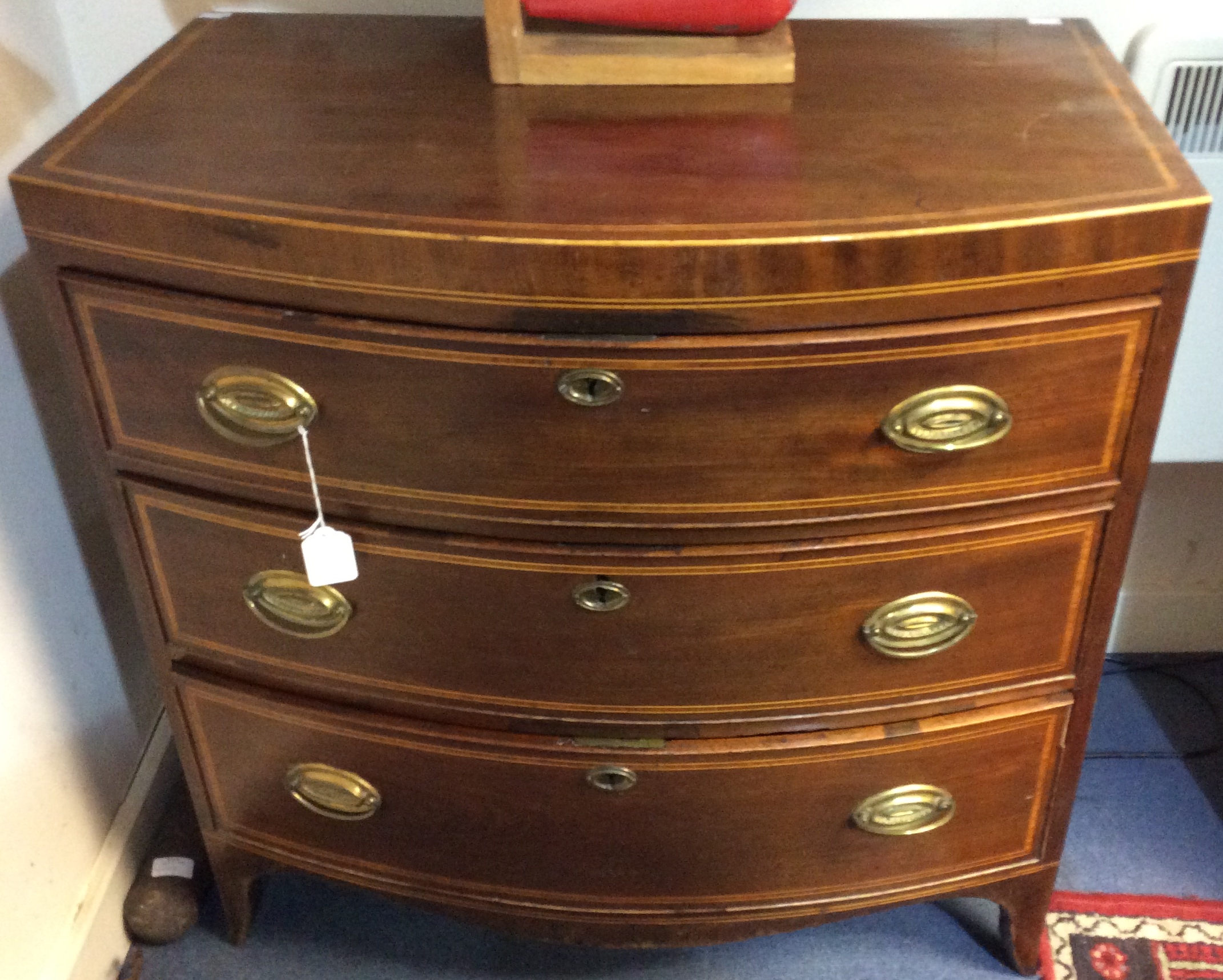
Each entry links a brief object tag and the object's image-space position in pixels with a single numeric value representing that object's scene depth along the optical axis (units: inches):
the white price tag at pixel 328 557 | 35.5
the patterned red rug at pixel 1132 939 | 51.5
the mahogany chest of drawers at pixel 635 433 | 31.2
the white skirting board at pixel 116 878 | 49.6
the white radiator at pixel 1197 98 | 43.6
